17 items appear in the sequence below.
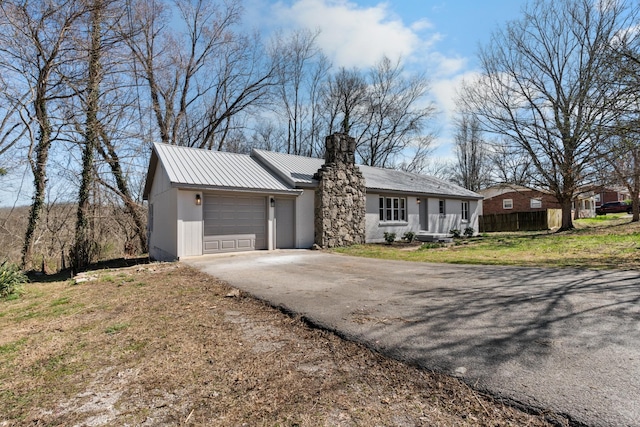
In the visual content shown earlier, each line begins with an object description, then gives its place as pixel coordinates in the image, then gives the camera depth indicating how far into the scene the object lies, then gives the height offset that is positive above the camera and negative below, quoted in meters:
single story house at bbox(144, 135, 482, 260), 10.85 +0.80
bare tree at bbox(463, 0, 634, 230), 16.31 +6.41
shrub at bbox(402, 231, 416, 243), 15.99 -0.78
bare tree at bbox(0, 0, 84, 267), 9.16 +5.47
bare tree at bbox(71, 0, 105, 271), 11.36 +3.19
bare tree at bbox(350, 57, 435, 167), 30.16 +10.27
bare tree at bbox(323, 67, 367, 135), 29.75 +11.42
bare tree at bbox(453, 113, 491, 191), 38.92 +7.21
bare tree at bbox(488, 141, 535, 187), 18.50 +3.03
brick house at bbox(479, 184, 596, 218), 34.79 +1.60
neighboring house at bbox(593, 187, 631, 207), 47.19 +2.88
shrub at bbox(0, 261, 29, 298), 7.03 -1.23
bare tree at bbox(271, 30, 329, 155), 24.97 +11.73
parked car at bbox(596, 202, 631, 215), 36.75 +1.10
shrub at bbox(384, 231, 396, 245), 15.10 -0.77
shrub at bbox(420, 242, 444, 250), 13.56 -1.10
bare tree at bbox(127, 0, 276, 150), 19.48 +10.06
